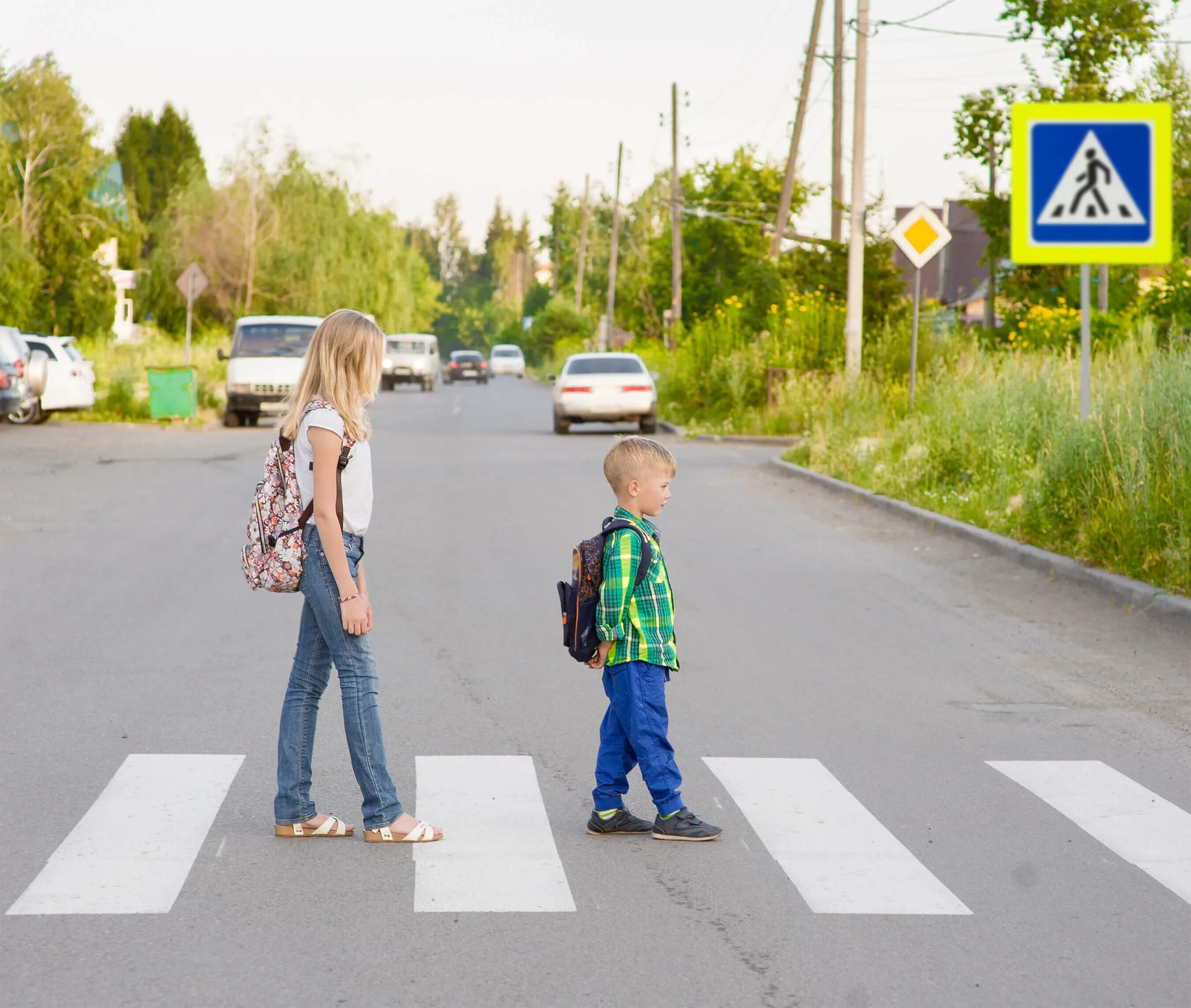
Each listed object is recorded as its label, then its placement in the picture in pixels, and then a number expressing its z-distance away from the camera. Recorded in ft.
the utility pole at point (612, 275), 230.27
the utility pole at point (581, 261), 341.00
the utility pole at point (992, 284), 109.29
